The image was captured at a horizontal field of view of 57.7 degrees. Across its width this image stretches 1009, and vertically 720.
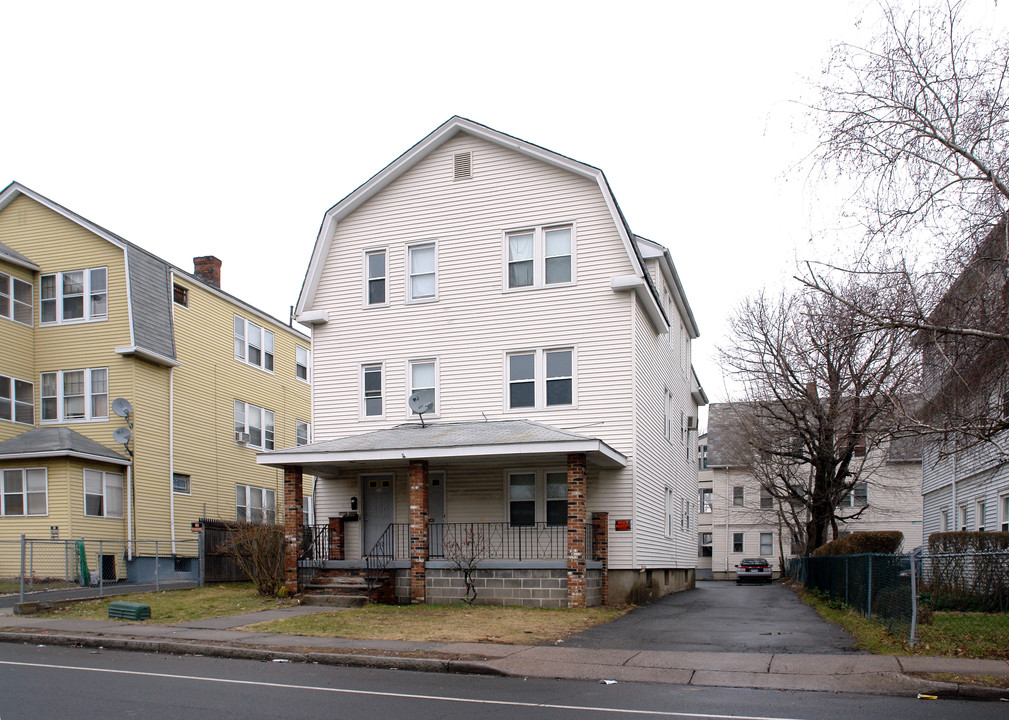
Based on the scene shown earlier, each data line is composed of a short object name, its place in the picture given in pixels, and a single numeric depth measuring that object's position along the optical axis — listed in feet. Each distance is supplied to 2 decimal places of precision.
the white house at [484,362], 67.26
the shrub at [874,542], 67.10
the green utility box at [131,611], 52.85
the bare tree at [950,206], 36.88
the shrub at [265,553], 65.62
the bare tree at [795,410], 93.91
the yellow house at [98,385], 83.15
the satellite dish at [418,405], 70.69
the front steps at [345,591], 60.34
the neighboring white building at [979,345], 37.55
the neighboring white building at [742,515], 176.86
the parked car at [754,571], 153.99
